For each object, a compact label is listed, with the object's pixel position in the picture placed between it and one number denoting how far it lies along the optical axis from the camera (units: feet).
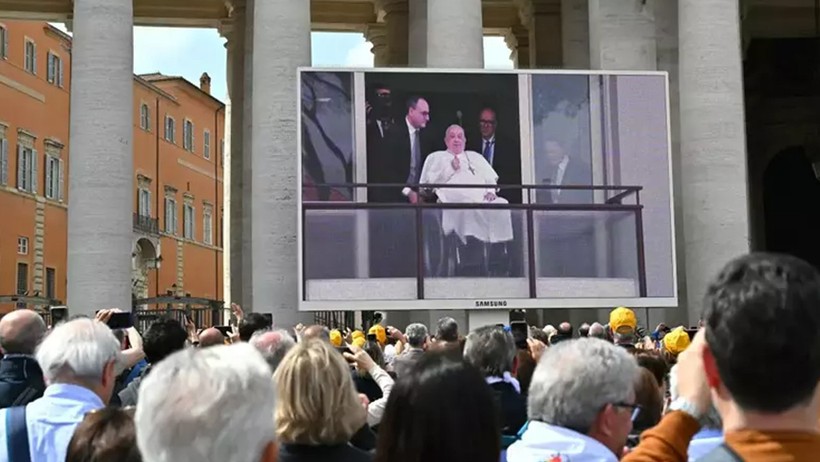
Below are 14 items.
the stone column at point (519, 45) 139.33
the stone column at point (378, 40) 133.08
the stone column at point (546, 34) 125.29
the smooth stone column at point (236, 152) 121.80
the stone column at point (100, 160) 88.89
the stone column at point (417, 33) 108.78
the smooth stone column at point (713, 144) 90.79
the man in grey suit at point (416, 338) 38.60
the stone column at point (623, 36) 99.96
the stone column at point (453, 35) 94.07
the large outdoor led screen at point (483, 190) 79.92
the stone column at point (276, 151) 90.48
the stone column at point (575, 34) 116.06
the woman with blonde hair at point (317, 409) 15.71
